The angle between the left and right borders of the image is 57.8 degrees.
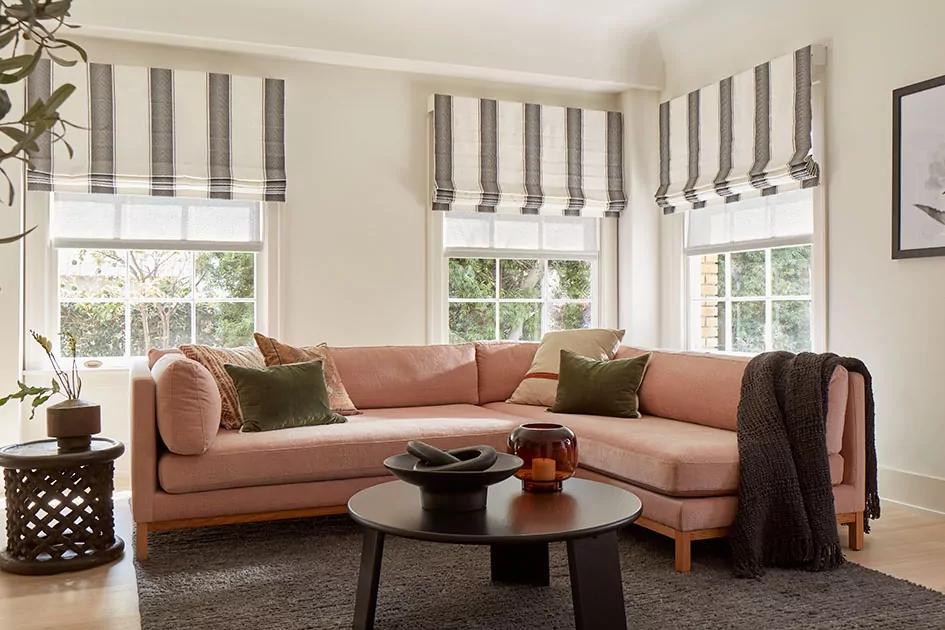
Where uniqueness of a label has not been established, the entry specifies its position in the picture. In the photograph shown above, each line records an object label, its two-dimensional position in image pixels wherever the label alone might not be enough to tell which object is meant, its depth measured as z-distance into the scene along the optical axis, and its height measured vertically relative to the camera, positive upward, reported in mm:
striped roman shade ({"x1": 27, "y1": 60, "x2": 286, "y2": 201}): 4812 +1061
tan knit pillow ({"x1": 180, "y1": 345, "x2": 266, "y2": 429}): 3920 -263
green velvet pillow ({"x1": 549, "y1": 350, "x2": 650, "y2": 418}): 4352 -376
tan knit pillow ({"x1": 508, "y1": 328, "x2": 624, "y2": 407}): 4754 -227
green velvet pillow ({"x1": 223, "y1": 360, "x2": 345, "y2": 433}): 3844 -377
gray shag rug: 2689 -957
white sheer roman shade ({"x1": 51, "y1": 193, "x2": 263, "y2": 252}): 4949 +552
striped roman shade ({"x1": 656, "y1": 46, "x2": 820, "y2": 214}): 4703 +1069
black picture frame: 4183 +643
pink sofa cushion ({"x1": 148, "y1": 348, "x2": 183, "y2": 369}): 4133 -183
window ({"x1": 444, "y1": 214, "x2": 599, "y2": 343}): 5828 +276
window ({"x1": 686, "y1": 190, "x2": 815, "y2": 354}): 4898 +236
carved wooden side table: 3225 -737
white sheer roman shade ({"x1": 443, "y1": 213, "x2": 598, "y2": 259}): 5816 +551
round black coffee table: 2338 -592
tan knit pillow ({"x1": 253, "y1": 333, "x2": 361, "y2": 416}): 4234 -216
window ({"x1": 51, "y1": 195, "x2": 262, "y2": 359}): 4980 +267
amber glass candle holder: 2777 -469
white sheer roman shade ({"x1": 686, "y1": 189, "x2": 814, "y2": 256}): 4887 +549
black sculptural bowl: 2494 -494
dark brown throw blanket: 3184 -611
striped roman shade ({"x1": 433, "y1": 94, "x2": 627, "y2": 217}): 5613 +1064
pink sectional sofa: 3248 -584
